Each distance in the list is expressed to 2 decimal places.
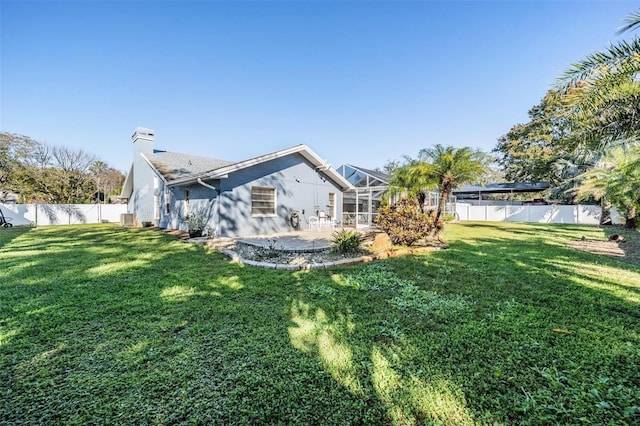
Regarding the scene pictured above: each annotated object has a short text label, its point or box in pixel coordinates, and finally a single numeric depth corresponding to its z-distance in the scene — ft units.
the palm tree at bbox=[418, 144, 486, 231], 34.17
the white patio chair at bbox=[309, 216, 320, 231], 46.93
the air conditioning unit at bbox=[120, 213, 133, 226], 59.82
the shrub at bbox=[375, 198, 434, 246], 29.27
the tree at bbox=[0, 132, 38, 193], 73.41
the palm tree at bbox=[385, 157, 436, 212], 35.83
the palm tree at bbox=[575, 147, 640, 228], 34.50
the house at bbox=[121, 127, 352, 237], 37.55
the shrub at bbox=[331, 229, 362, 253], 25.82
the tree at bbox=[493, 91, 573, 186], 90.15
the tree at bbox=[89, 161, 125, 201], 91.56
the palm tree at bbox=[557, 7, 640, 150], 18.92
